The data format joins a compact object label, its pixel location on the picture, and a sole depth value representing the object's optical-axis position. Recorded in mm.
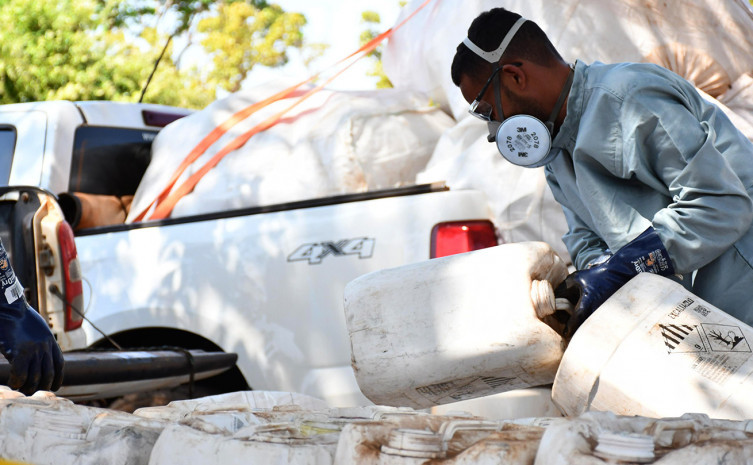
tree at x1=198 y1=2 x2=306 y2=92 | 23406
